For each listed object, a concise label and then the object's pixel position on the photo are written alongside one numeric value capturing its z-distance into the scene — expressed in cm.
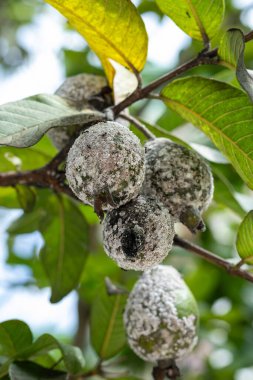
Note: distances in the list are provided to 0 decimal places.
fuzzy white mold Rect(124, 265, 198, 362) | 63
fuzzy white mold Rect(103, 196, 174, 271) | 53
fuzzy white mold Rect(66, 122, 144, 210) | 52
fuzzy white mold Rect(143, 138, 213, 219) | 56
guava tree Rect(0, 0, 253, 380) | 53
